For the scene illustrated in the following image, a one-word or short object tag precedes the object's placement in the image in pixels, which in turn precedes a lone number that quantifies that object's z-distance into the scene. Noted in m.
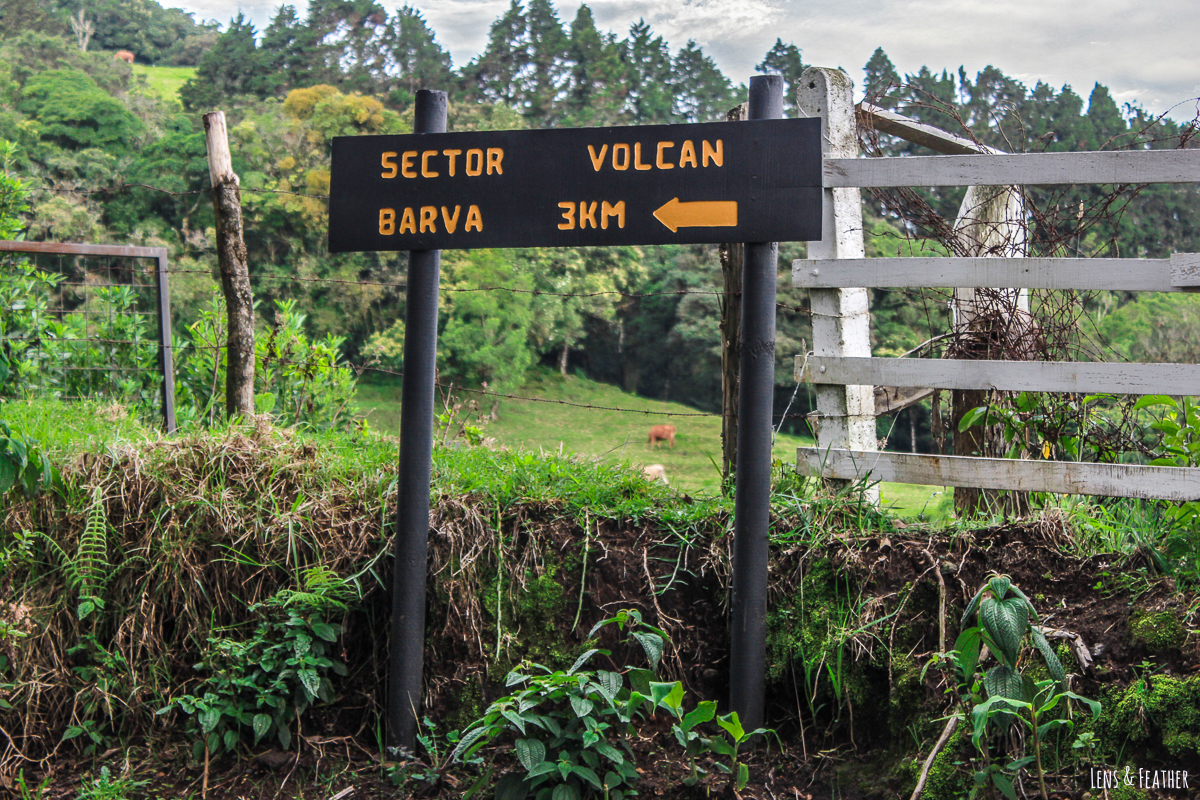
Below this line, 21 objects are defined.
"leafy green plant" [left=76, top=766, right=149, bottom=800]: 2.65
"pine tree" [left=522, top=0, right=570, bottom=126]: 35.38
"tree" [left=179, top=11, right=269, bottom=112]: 40.28
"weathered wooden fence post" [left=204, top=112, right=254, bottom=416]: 4.48
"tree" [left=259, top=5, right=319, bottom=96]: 39.62
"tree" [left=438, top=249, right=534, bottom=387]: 28.73
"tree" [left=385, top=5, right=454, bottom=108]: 37.94
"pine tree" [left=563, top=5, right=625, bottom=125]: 33.66
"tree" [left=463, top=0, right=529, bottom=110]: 37.22
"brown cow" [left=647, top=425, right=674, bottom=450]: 22.23
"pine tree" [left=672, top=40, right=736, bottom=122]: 33.56
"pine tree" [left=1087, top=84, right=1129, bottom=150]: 24.94
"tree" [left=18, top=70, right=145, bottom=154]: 33.31
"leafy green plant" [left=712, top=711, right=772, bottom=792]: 2.28
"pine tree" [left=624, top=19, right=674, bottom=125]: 34.12
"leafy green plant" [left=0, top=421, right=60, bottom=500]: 2.72
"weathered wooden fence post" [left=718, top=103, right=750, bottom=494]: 3.60
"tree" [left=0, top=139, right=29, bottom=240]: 6.04
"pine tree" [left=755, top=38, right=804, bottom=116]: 30.09
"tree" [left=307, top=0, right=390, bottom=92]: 39.09
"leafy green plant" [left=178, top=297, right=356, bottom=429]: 5.15
